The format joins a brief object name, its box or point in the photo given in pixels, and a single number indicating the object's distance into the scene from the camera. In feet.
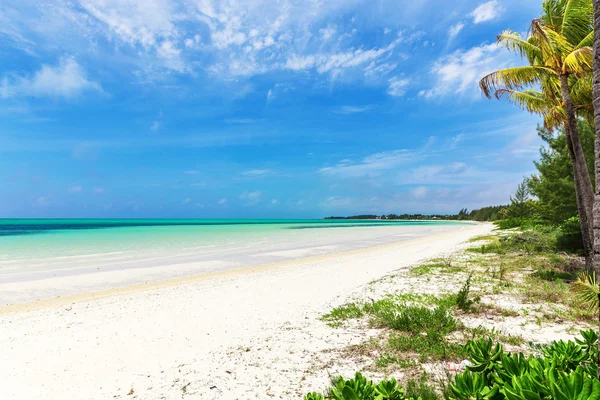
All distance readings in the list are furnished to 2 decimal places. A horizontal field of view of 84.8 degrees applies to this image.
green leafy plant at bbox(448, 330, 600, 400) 6.17
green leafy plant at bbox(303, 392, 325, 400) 7.81
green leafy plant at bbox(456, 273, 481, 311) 23.21
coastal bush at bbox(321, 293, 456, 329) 20.71
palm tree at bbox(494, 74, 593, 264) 34.47
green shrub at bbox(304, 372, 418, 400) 8.06
